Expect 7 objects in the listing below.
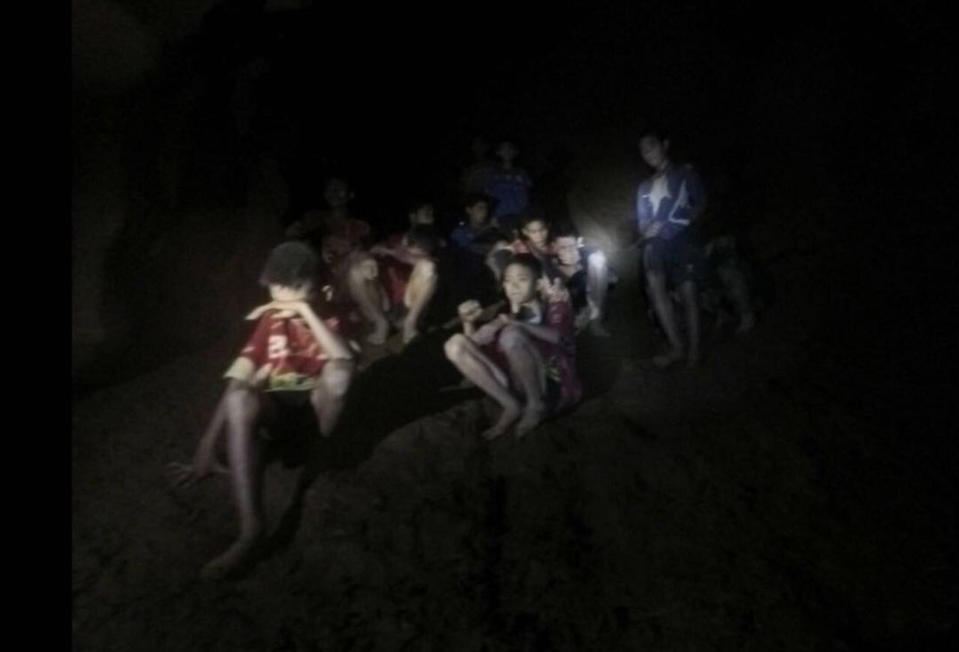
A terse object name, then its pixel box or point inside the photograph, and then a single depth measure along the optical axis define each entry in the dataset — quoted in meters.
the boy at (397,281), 6.21
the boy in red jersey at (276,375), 3.47
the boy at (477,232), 7.10
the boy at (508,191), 7.64
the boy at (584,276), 6.53
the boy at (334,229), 6.44
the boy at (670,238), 5.60
